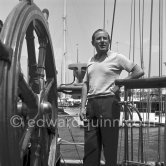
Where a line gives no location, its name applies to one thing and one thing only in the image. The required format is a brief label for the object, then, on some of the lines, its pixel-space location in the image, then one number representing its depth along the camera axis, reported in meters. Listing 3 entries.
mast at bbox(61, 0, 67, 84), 21.28
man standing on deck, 2.77
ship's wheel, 1.78
